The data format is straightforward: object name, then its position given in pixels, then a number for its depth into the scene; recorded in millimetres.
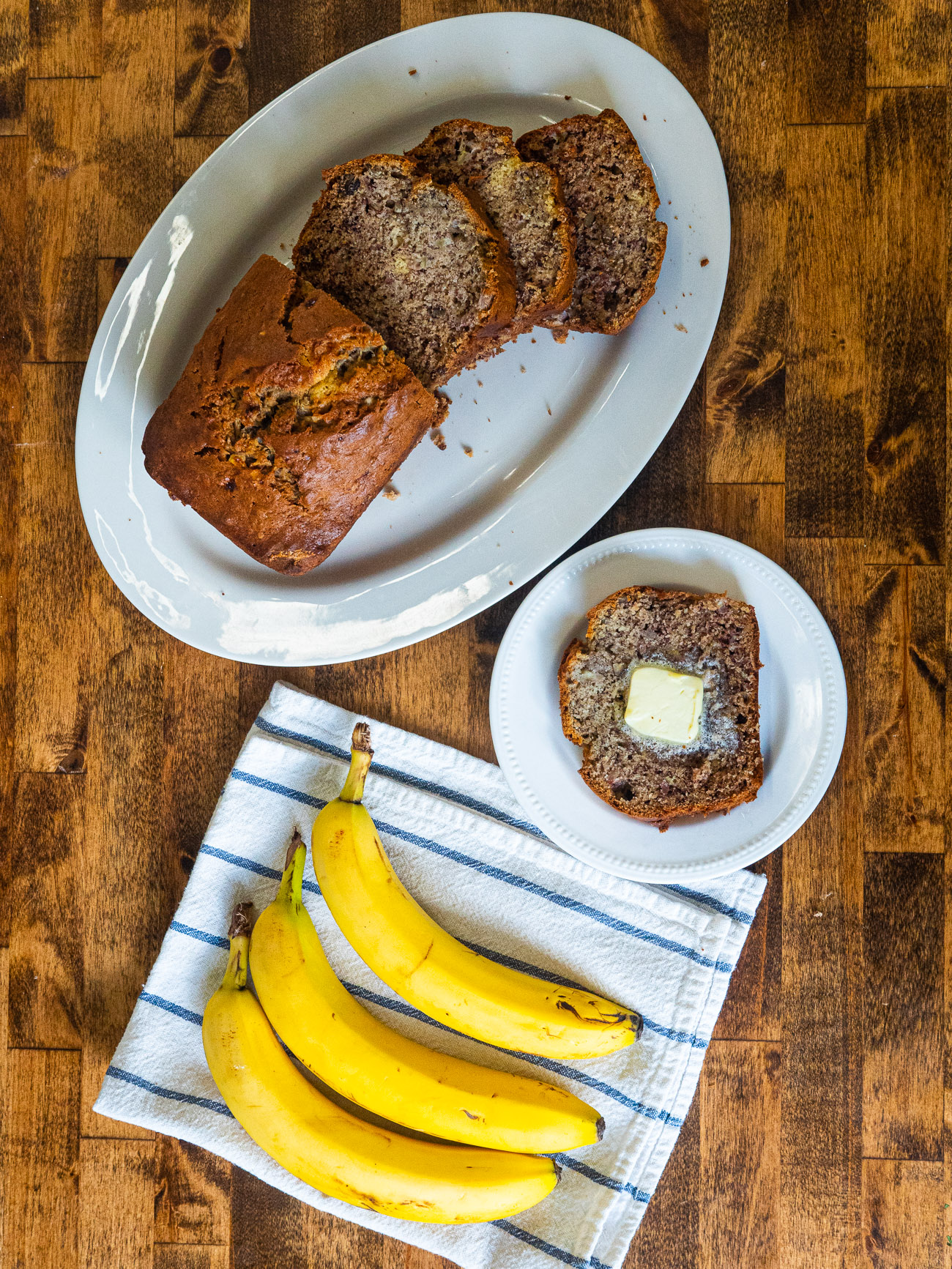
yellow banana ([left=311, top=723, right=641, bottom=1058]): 504
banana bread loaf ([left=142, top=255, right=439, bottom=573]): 433
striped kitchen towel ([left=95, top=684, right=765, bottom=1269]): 516
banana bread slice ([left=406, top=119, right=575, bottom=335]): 465
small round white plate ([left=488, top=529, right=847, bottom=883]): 503
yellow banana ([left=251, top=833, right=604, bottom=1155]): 502
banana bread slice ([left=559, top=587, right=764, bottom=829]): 499
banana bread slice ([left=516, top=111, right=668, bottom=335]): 476
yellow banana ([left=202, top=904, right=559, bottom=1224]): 498
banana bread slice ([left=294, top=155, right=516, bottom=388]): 455
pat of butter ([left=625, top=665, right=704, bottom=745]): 495
